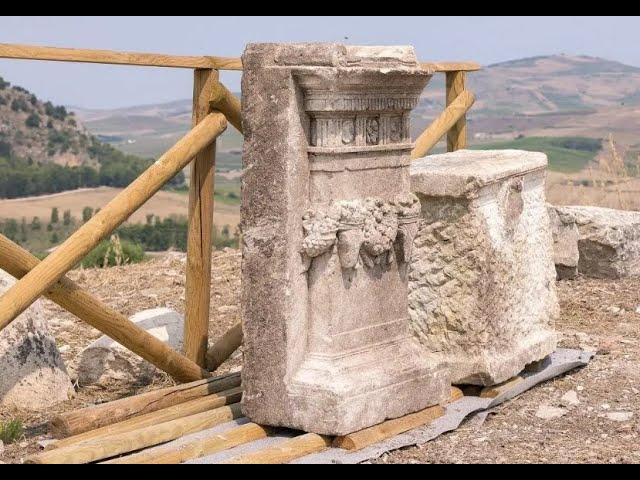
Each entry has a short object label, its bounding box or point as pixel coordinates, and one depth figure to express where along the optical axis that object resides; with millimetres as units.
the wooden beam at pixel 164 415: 5188
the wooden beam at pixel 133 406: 5312
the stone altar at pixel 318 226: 5195
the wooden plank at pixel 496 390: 6234
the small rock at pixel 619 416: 5973
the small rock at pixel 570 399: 6273
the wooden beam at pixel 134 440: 4867
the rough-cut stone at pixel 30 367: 6219
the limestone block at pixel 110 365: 6730
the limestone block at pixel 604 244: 9680
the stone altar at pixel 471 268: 6082
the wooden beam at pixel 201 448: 4922
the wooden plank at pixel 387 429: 5266
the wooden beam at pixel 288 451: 4965
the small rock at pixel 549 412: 6059
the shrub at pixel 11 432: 5484
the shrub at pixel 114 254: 10932
